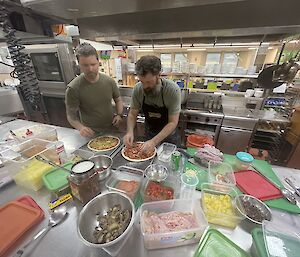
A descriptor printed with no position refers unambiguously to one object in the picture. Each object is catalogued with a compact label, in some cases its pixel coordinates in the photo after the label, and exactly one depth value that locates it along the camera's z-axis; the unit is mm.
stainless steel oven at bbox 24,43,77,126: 2775
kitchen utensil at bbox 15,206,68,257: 697
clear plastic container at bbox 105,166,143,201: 901
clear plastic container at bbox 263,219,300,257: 590
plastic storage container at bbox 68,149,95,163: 1277
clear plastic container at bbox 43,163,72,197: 914
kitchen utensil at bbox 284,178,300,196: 978
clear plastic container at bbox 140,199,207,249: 656
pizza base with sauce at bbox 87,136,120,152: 1447
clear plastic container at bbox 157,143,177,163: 1235
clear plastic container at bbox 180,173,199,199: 920
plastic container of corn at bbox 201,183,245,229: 762
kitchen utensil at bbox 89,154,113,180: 1128
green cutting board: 878
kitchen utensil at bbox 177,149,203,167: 1216
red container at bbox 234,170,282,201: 945
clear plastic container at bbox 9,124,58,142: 1311
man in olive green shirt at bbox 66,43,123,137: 1631
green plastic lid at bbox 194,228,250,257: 623
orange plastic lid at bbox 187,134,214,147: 2048
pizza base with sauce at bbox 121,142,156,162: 1292
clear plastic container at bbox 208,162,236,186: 981
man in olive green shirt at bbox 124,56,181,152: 1378
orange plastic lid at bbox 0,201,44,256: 676
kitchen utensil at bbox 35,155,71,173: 1037
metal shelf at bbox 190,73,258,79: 3082
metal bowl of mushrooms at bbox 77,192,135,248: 656
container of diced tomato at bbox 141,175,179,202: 848
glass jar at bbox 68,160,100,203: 826
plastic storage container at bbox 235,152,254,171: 1144
